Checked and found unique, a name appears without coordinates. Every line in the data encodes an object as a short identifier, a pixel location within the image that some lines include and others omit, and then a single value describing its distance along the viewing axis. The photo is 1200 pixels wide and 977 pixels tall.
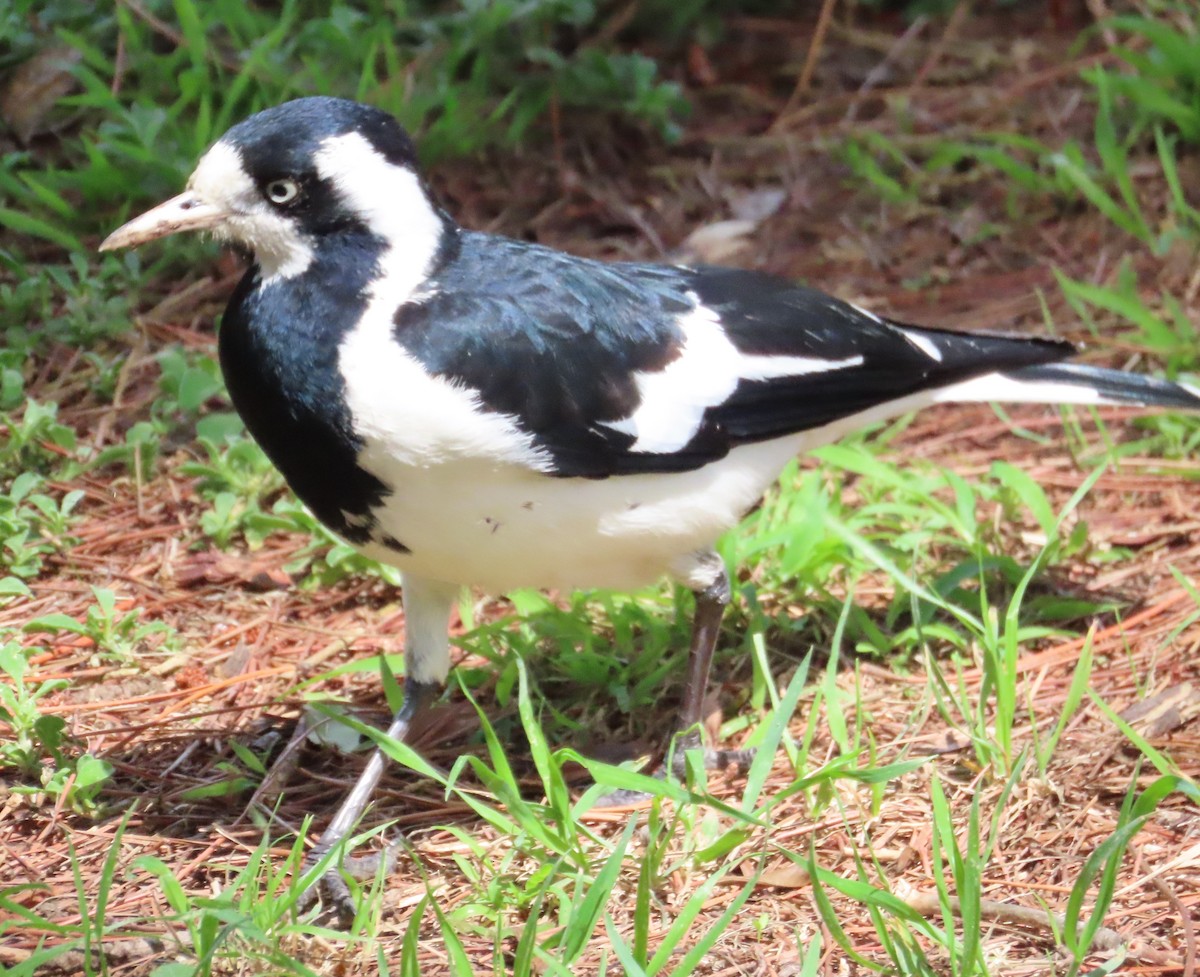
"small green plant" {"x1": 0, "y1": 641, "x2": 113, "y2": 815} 5.07
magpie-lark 4.69
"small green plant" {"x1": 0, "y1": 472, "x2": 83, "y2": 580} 6.19
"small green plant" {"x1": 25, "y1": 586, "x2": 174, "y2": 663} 5.81
